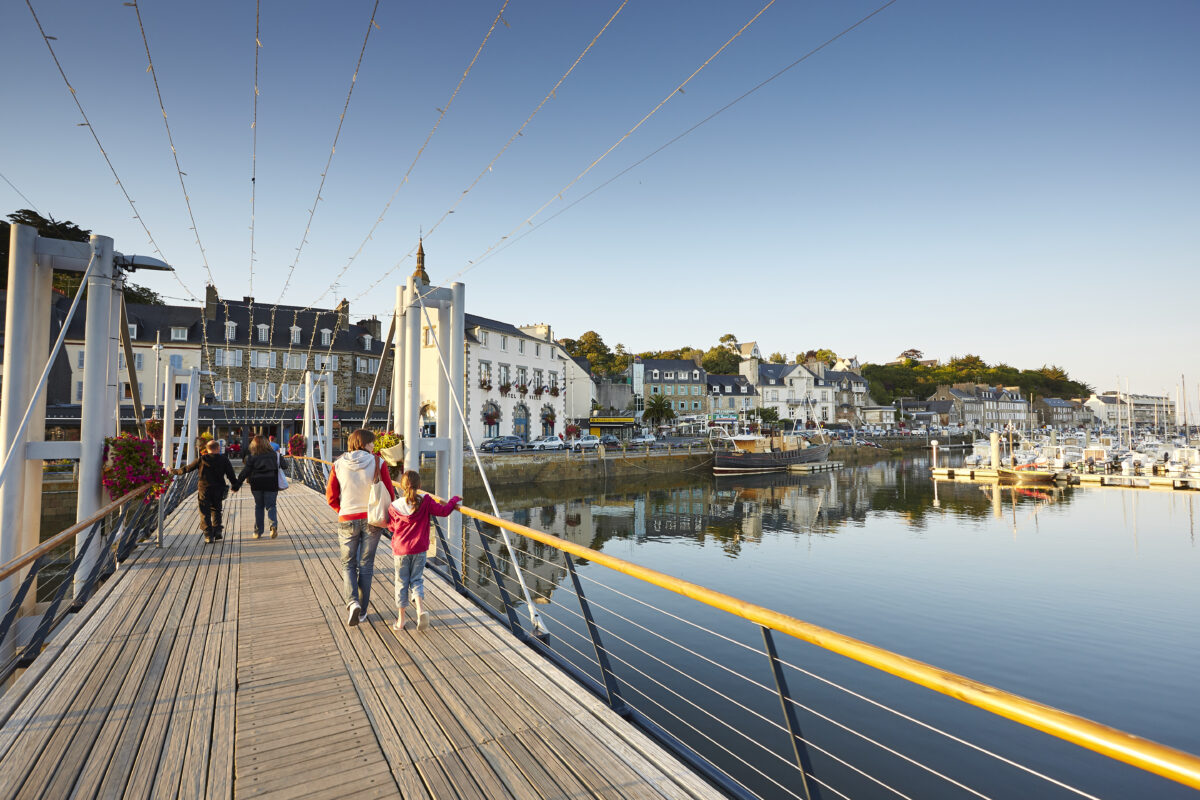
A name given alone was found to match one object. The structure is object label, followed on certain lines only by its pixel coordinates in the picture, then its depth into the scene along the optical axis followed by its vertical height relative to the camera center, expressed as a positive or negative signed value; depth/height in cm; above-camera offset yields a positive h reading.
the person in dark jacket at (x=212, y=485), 943 -97
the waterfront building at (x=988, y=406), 10738 +283
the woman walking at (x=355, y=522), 574 -95
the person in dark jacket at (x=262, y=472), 995 -79
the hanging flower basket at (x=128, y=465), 785 -52
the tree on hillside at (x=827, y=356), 11699 +1337
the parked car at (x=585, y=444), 4422 -153
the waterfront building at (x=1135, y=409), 12725 +270
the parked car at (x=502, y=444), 3922 -137
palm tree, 6825 +156
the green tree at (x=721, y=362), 9256 +961
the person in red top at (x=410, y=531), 553 -102
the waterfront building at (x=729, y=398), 7956 +345
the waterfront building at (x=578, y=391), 5766 +338
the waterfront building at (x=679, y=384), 7606 +521
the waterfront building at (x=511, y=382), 4231 +331
